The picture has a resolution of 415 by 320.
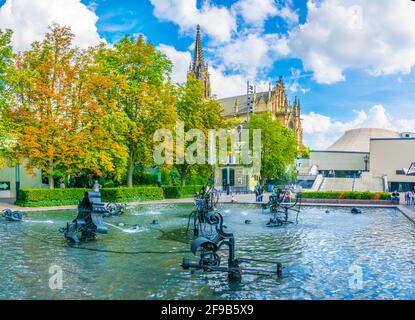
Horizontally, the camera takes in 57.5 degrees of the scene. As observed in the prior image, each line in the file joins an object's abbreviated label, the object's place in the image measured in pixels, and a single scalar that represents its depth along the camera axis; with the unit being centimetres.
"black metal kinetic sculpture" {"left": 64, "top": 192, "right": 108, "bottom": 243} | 1536
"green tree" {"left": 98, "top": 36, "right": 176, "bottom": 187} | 3838
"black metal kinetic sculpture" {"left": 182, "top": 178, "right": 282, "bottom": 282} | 962
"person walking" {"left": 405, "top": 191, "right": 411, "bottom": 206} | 3294
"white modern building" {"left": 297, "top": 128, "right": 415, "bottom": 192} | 5984
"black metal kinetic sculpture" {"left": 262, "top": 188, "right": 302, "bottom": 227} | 2062
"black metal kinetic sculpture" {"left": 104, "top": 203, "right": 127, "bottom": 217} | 2477
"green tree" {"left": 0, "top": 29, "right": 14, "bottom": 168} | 3182
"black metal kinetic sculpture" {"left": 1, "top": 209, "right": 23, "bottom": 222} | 2202
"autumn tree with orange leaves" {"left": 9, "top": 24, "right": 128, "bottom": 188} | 3228
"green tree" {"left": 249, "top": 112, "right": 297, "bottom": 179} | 6109
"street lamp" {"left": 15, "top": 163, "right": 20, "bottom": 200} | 4288
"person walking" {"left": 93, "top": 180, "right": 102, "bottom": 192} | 3451
